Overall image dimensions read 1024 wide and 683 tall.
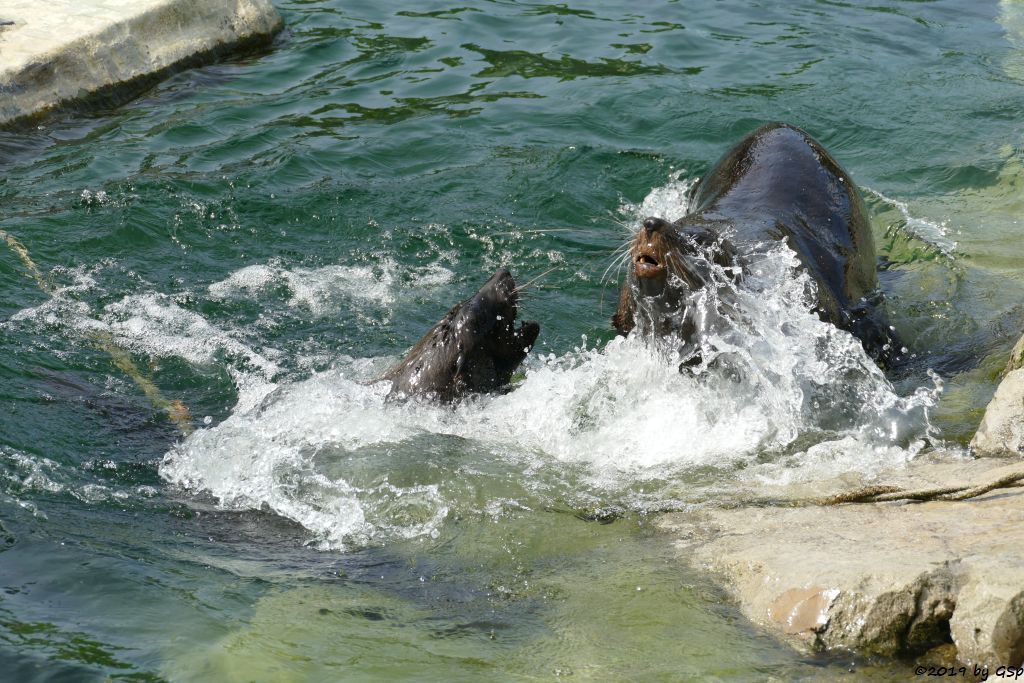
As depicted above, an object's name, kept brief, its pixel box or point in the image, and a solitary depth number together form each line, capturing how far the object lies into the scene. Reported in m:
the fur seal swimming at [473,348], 11.80
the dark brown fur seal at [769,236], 11.05
